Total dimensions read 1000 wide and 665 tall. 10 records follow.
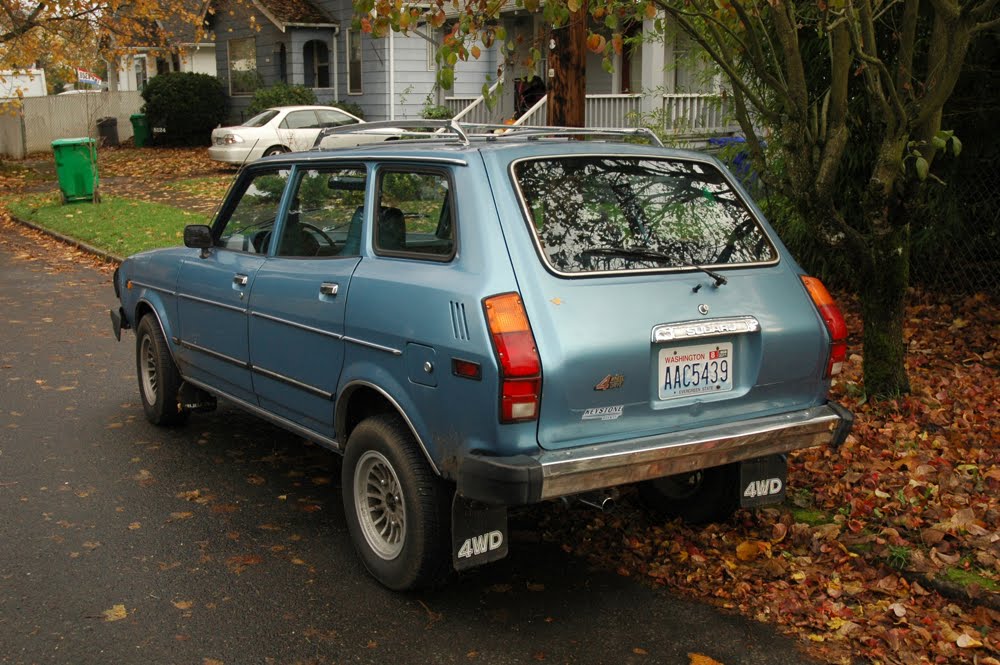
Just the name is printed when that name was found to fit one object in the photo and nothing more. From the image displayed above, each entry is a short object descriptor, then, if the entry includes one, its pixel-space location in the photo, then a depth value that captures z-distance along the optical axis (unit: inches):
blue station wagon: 154.6
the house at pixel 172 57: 1556.3
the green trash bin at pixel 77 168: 826.8
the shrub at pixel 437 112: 1051.3
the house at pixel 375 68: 833.5
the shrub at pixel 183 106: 1336.1
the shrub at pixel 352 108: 1208.2
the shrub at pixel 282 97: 1199.6
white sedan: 1012.5
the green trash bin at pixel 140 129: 1387.8
